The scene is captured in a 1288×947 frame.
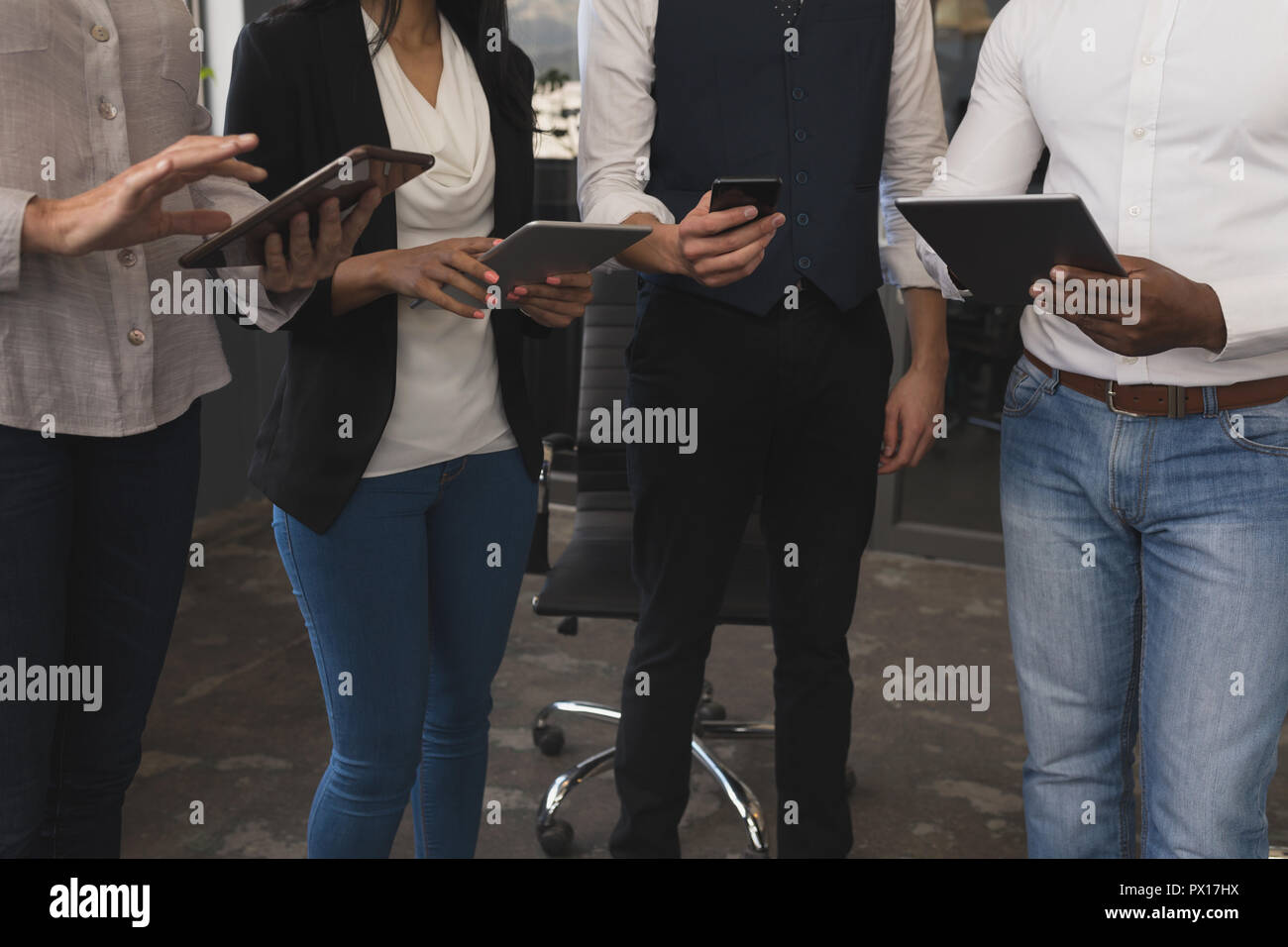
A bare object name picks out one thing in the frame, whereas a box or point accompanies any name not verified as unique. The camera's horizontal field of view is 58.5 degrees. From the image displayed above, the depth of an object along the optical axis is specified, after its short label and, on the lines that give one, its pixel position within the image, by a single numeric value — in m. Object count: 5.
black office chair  2.08
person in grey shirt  1.11
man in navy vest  1.52
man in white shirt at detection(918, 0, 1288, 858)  1.17
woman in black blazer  1.30
